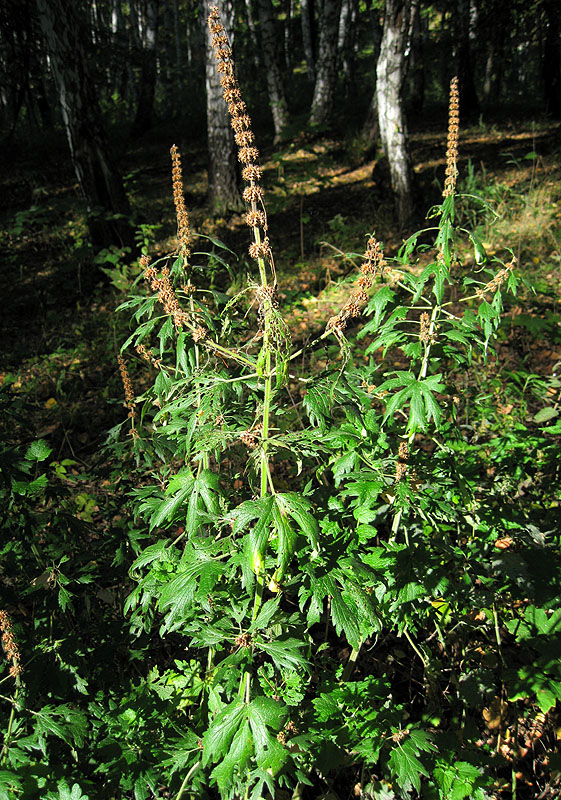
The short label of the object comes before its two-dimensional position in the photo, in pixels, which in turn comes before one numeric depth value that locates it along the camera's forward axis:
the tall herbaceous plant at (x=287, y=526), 1.41
